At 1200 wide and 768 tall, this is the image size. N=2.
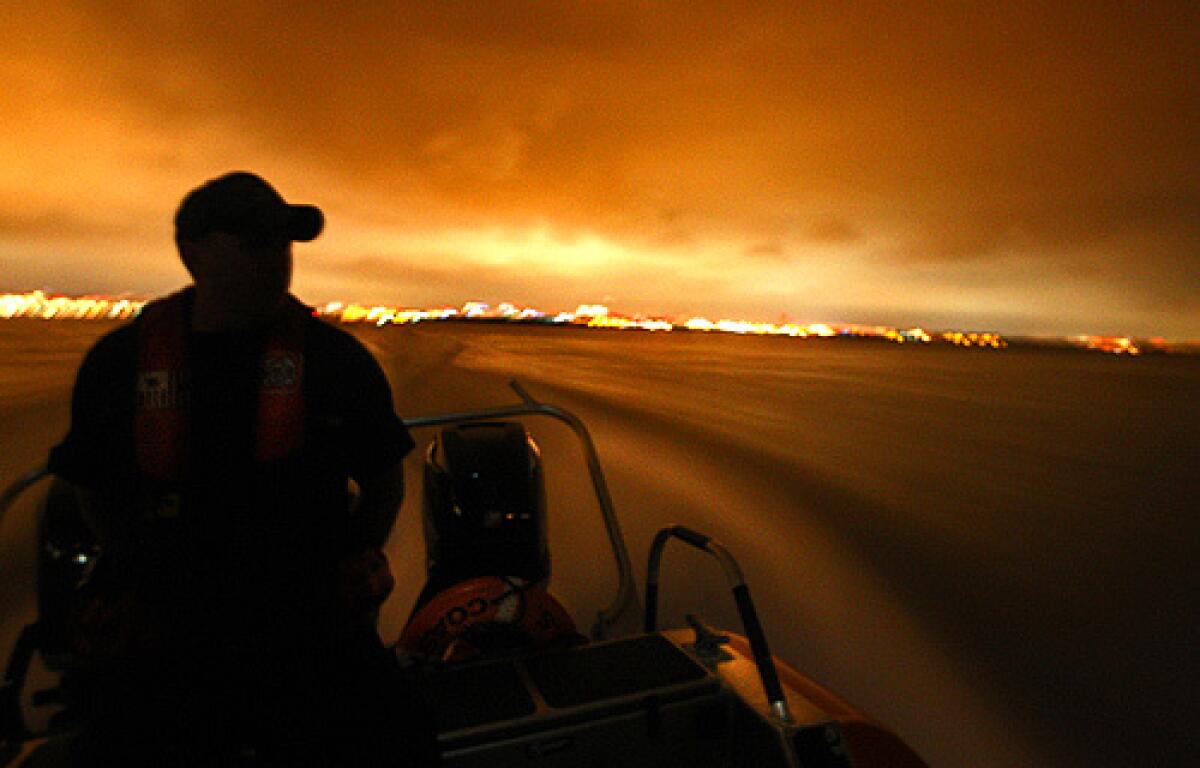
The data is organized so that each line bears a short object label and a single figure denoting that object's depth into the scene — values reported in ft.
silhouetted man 4.35
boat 6.27
